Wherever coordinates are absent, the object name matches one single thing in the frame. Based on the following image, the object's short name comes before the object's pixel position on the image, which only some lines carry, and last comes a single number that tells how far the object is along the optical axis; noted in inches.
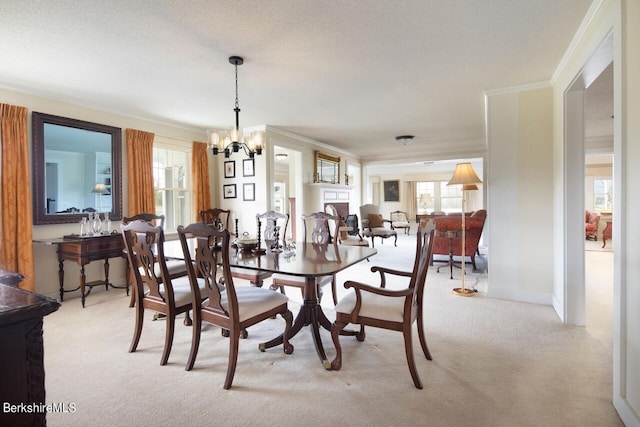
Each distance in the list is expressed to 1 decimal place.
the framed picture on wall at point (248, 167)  217.0
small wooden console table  138.9
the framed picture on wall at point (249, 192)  216.9
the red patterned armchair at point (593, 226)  312.8
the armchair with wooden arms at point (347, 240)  224.4
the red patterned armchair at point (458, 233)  196.1
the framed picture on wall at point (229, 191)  225.6
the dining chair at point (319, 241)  116.0
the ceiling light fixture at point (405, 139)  251.3
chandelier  125.5
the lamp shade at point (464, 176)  150.1
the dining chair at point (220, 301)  77.7
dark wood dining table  84.7
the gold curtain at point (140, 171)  175.5
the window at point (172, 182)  200.8
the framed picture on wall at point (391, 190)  480.1
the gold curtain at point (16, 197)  131.2
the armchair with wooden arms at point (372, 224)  303.9
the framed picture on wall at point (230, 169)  224.9
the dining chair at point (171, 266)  123.1
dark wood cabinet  30.5
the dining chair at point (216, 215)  212.2
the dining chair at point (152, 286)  88.3
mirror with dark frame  143.3
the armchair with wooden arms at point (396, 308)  79.0
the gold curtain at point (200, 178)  212.8
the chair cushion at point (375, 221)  316.5
